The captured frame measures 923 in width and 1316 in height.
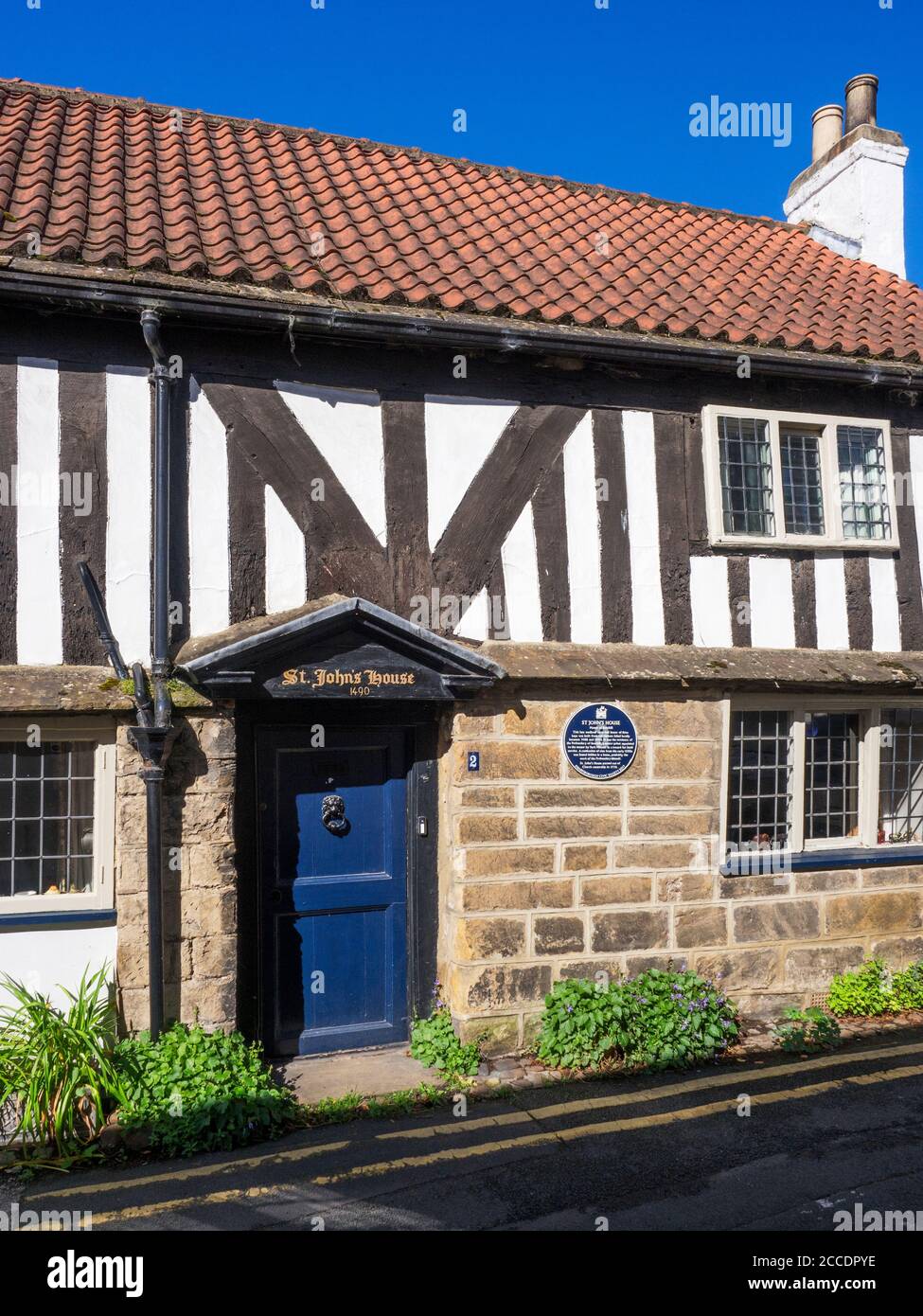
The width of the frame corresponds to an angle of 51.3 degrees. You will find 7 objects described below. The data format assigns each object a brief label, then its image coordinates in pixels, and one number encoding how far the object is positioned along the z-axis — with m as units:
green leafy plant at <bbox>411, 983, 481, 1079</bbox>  6.19
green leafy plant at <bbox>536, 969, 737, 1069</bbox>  6.29
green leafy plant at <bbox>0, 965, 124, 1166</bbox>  5.12
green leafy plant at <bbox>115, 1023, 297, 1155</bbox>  5.18
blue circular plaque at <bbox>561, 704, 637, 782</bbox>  6.74
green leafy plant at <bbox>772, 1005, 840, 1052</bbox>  6.67
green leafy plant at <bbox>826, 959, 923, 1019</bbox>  7.24
